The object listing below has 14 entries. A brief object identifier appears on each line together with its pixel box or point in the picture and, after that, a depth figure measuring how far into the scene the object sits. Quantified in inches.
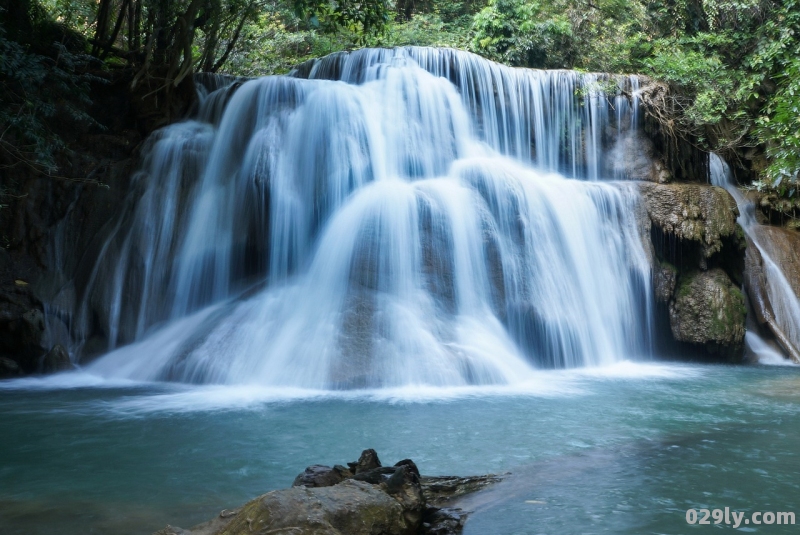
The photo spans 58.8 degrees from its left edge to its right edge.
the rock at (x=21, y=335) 389.4
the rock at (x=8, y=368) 372.2
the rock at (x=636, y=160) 550.6
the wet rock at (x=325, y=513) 120.0
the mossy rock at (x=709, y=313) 454.0
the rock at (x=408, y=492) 138.0
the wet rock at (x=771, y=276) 487.5
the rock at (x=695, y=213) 470.9
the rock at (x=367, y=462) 158.6
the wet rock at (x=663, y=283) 469.1
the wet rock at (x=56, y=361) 383.2
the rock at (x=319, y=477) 151.5
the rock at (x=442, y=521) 143.4
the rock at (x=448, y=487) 163.5
